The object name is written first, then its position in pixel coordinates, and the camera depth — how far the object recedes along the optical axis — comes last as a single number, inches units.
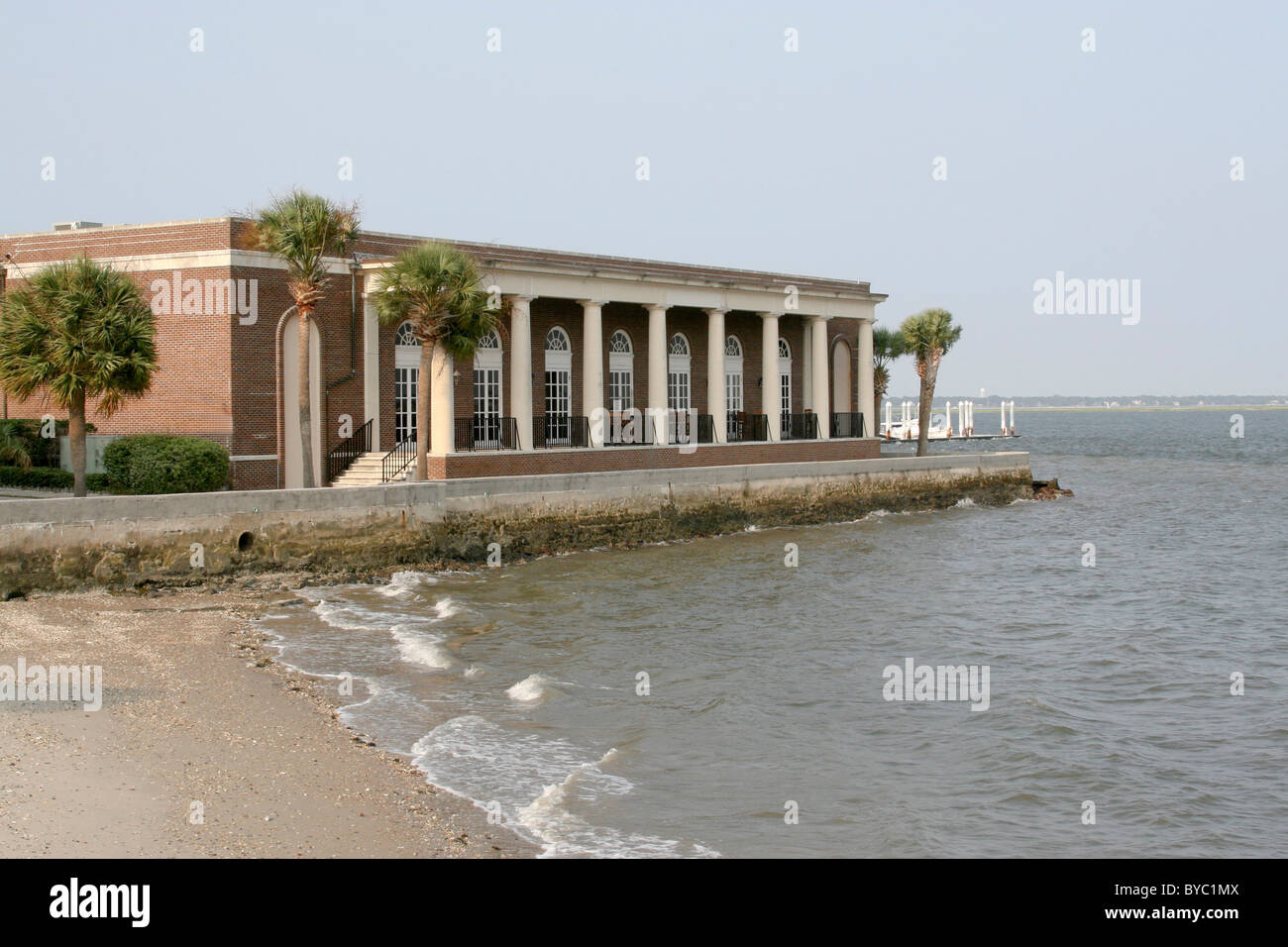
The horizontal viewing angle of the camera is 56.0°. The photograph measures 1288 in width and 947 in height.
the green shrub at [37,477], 1087.0
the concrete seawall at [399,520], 855.7
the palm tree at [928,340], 2102.6
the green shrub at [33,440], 1176.2
